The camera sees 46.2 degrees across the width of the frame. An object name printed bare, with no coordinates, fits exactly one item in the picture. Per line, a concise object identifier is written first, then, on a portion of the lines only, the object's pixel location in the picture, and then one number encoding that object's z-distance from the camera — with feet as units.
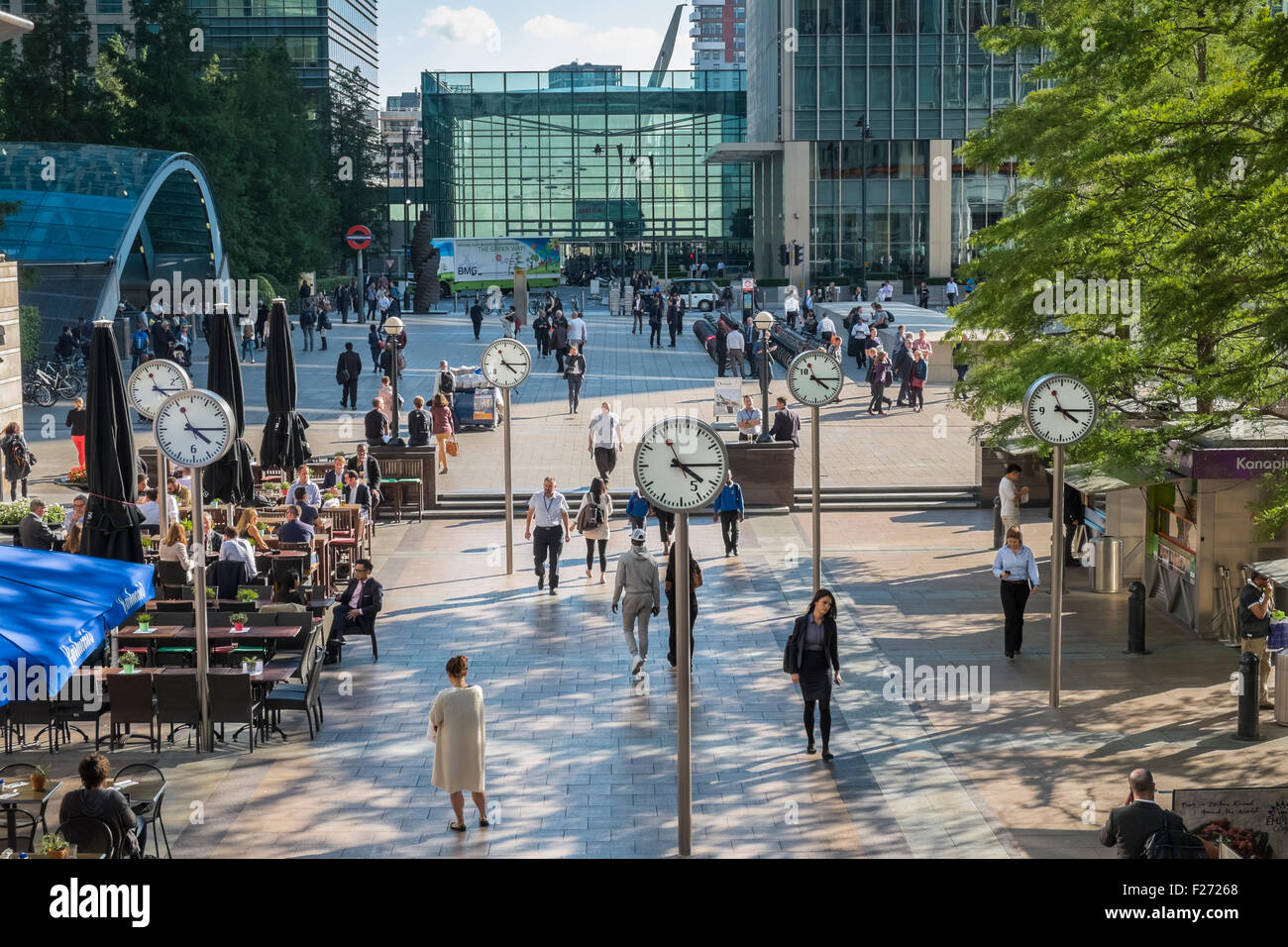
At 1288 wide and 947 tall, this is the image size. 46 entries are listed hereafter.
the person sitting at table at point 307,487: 68.03
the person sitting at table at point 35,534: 62.75
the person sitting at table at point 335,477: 75.87
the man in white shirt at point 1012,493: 69.41
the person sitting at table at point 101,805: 31.45
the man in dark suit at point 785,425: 85.35
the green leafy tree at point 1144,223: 43.75
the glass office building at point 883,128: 249.75
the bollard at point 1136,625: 54.60
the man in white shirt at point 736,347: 134.72
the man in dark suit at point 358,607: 53.31
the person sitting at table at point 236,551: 56.54
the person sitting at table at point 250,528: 61.67
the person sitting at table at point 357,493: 72.84
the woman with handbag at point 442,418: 96.84
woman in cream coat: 36.52
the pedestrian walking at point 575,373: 114.01
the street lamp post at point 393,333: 88.93
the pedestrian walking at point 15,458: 82.48
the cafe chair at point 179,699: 43.37
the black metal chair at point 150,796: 34.47
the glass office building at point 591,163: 348.59
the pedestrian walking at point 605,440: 84.43
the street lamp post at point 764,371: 85.96
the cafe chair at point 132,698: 43.47
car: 224.12
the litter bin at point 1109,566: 64.39
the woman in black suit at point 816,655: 42.50
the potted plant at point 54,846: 28.96
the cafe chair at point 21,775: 36.78
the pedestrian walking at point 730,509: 69.51
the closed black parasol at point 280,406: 73.05
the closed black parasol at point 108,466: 48.96
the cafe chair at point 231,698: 42.98
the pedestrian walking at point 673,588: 49.39
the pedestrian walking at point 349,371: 115.44
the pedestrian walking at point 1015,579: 53.62
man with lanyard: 63.16
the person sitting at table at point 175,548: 58.54
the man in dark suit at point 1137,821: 30.12
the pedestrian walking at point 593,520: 64.69
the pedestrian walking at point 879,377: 113.91
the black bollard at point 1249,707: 44.31
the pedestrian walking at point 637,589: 50.34
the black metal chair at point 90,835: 30.94
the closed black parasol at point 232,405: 61.00
